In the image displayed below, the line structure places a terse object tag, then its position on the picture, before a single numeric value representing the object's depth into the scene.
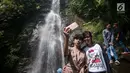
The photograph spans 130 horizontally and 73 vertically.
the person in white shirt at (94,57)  2.13
